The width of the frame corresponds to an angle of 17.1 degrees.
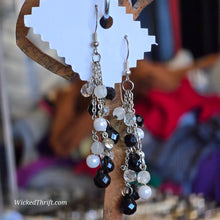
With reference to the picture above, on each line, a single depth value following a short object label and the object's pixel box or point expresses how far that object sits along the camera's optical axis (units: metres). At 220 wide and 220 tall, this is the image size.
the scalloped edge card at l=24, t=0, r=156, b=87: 0.34
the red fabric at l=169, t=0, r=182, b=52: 1.85
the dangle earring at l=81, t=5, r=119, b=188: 0.35
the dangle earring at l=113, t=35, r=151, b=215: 0.35
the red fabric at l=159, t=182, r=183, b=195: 0.74
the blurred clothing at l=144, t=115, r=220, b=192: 0.72
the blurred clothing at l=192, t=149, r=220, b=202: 0.69
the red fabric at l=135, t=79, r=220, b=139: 0.98
